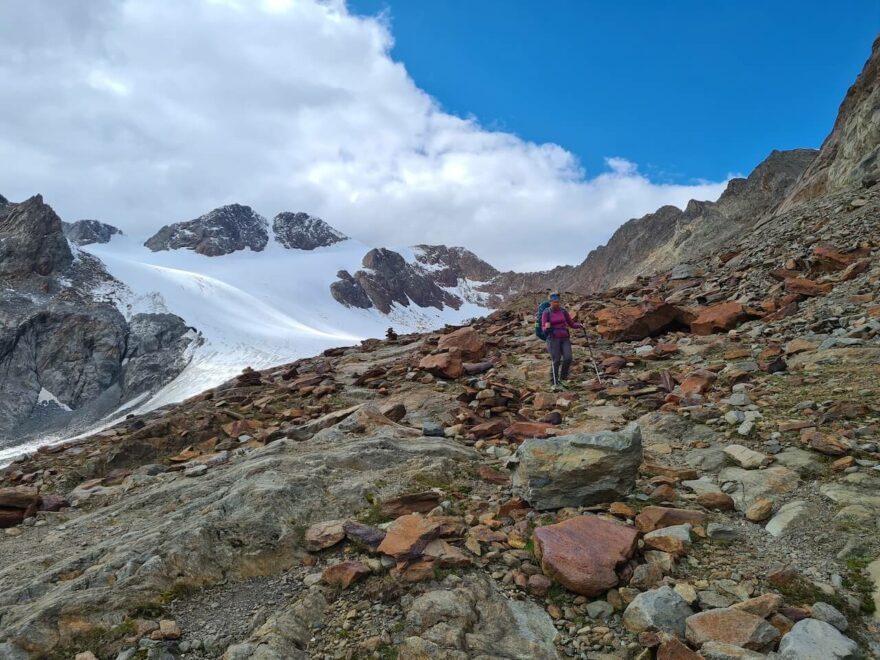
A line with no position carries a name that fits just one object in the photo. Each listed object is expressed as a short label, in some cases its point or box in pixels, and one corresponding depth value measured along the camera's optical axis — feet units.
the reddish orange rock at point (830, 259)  49.91
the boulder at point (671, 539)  15.06
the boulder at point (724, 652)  10.98
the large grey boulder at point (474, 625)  12.42
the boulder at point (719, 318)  45.96
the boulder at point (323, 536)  16.78
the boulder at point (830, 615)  11.91
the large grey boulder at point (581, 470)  18.53
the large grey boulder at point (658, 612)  12.45
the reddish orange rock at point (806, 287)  45.01
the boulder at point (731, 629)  11.46
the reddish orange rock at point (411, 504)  18.80
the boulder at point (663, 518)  16.51
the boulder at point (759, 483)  18.30
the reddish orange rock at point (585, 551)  14.03
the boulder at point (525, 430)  27.73
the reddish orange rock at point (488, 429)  28.78
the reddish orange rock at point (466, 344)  50.16
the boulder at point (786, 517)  16.14
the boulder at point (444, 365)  44.55
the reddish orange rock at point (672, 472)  20.66
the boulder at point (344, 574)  14.71
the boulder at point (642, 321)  51.01
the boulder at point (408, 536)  15.43
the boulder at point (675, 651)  11.15
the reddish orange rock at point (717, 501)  17.98
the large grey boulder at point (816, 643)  10.79
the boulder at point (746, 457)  20.42
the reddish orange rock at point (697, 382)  31.12
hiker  42.65
